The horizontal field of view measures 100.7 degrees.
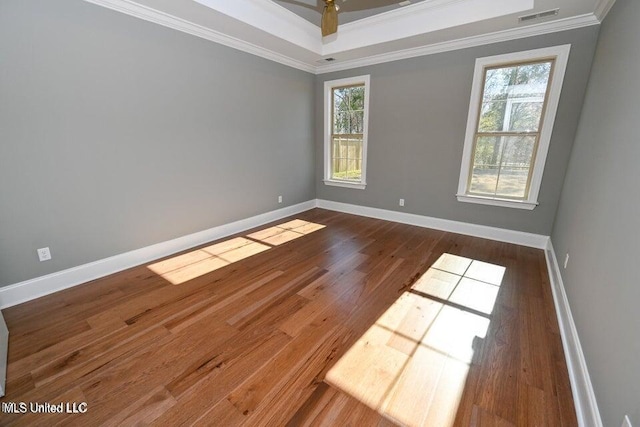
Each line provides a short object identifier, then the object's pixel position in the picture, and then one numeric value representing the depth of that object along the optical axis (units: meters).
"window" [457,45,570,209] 3.04
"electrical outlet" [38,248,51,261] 2.29
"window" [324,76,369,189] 4.51
